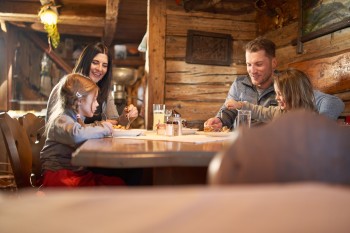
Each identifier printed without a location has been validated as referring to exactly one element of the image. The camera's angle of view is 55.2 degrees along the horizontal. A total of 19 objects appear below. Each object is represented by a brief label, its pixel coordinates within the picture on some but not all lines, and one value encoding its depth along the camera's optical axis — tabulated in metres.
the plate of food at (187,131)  2.32
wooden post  4.12
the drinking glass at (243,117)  1.99
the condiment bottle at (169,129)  2.08
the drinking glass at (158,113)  2.63
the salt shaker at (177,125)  2.12
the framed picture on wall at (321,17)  2.92
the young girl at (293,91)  2.21
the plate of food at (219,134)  2.01
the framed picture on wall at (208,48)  4.25
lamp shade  4.90
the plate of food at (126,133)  2.08
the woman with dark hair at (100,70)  3.10
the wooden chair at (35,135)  2.32
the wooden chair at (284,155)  0.66
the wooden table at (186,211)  0.40
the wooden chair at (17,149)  1.79
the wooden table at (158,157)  1.14
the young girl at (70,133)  1.68
